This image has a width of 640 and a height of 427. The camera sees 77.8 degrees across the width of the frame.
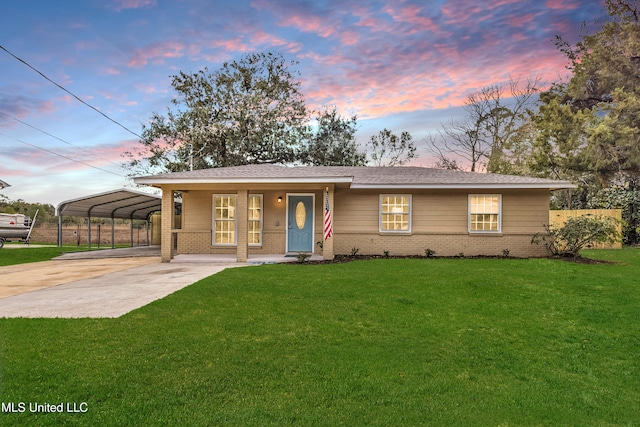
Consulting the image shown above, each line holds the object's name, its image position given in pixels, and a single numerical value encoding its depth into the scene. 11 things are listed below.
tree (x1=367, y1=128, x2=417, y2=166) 30.44
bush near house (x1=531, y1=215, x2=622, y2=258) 12.20
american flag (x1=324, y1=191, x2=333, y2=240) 12.87
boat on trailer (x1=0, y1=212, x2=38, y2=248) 20.50
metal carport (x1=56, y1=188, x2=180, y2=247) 15.73
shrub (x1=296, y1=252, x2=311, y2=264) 12.19
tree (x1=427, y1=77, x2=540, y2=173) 27.84
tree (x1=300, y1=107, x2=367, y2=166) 28.78
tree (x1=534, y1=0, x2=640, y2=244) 20.78
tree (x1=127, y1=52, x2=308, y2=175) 26.41
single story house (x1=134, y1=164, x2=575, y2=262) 14.14
